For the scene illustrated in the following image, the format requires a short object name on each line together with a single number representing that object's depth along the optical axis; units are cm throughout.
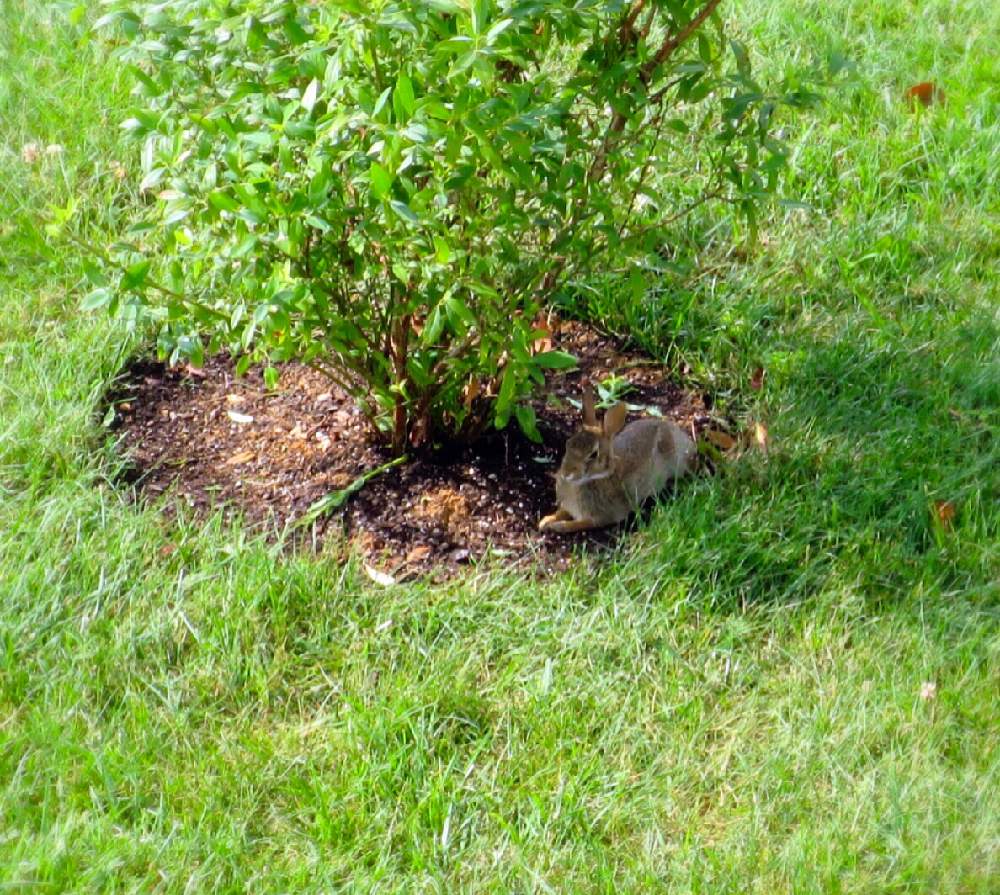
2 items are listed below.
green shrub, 292
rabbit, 369
